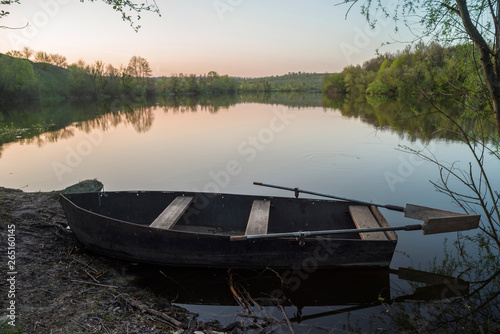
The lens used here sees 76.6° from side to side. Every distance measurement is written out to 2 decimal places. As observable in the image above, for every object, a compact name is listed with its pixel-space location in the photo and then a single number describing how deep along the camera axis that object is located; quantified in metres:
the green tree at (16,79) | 52.16
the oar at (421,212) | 6.15
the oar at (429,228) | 5.31
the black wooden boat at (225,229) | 6.15
